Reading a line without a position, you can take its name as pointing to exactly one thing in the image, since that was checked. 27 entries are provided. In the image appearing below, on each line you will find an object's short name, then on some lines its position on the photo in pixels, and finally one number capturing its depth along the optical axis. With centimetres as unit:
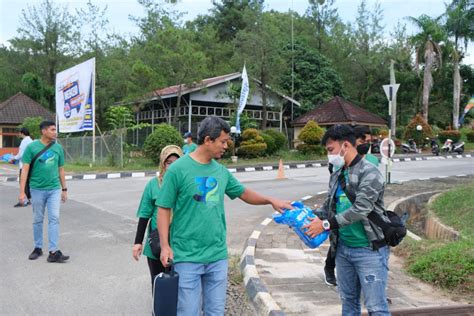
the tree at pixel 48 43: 3731
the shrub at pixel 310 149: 2484
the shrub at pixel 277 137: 2536
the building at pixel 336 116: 2902
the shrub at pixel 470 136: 3568
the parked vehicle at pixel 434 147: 2770
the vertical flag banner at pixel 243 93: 2280
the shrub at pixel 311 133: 2453
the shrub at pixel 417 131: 3031
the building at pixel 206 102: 2683
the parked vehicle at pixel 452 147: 2872
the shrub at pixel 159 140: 2052
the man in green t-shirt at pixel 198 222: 304
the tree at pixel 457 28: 3384
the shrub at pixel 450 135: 3148
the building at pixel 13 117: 3098
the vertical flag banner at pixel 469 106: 3850
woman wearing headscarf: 370
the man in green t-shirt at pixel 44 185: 596
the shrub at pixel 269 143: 2452
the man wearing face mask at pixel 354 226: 320
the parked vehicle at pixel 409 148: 2934
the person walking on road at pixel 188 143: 897
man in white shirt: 1040
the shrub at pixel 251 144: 2339
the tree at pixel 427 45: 3281
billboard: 2097
